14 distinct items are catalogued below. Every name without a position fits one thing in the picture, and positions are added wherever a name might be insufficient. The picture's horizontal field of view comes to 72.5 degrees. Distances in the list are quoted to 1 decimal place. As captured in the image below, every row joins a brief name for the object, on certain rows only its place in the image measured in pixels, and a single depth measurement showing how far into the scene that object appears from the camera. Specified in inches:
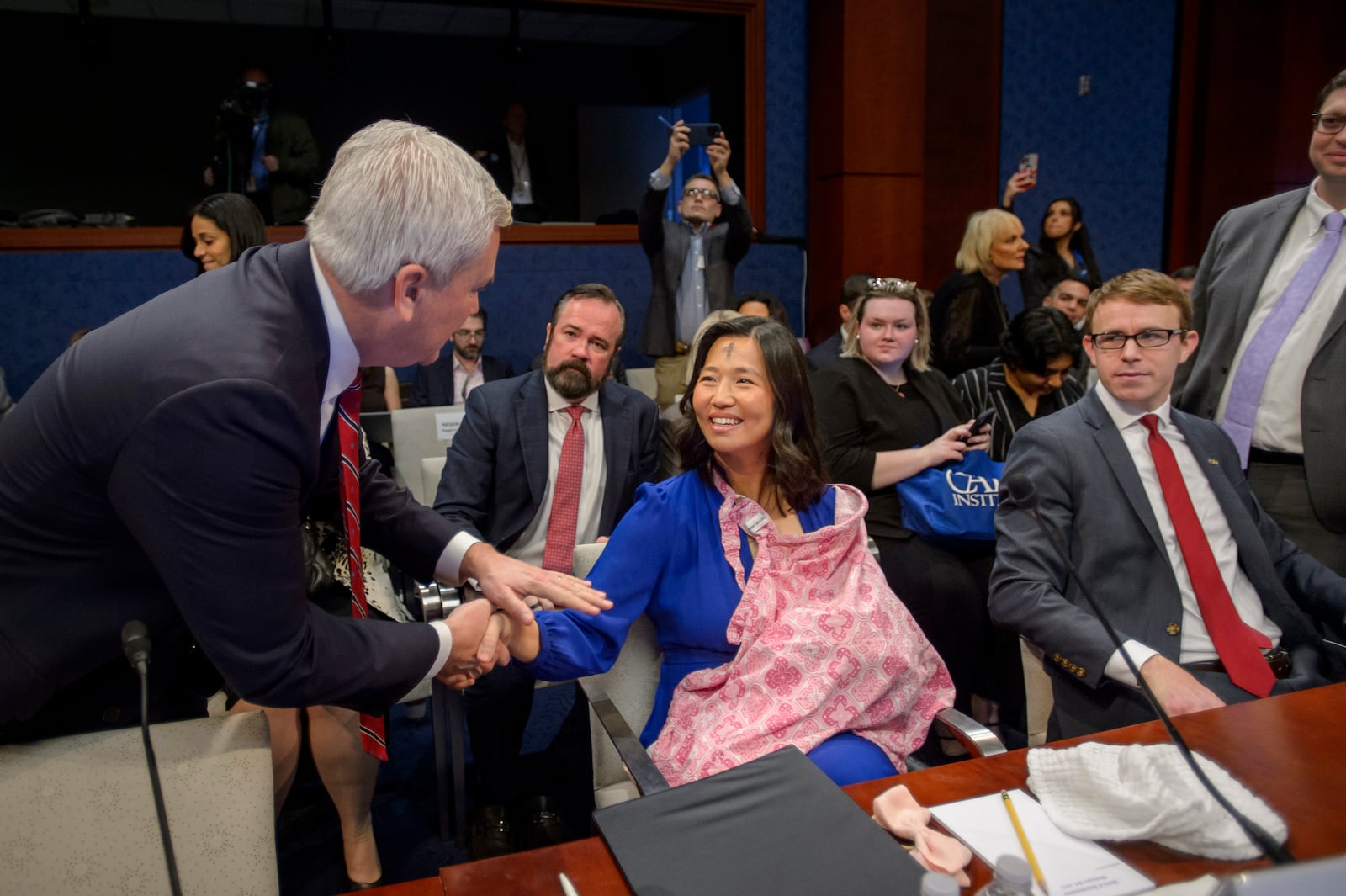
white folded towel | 39.3
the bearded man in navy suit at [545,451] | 101.7
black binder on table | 37.2
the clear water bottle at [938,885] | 31.8
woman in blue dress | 63.1
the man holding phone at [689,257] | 191.5
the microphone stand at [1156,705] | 36.1
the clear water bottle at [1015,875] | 33.6
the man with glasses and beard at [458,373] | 186.5
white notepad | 37.8
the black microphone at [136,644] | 36.9
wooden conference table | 38.7
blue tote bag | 110.1
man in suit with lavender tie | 88.8
